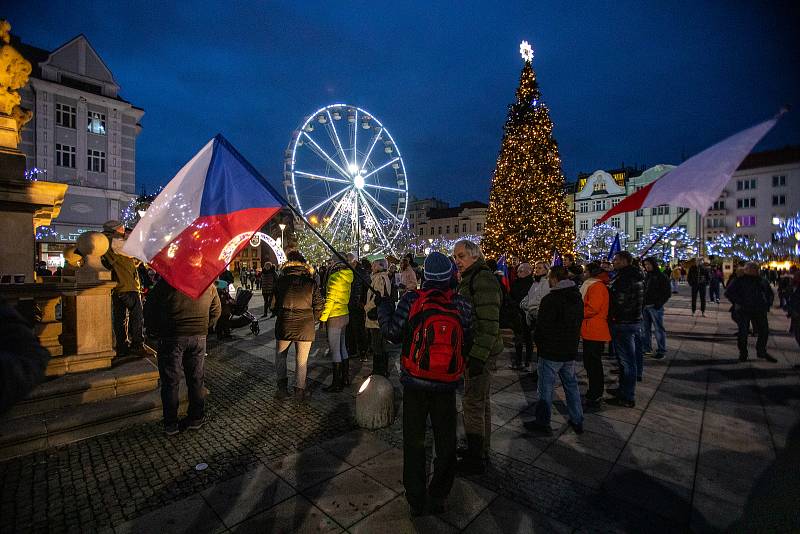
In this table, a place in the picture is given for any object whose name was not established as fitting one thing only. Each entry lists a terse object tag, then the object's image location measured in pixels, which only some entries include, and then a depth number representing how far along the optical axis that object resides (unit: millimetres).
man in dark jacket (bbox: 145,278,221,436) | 4496
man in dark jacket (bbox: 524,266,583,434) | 4496
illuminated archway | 21453
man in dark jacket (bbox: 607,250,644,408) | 5598
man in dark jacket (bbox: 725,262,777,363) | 8195
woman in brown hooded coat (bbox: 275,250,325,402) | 5570
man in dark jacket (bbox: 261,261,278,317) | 13281
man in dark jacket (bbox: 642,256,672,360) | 8125
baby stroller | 10110
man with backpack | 3023
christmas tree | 18312
